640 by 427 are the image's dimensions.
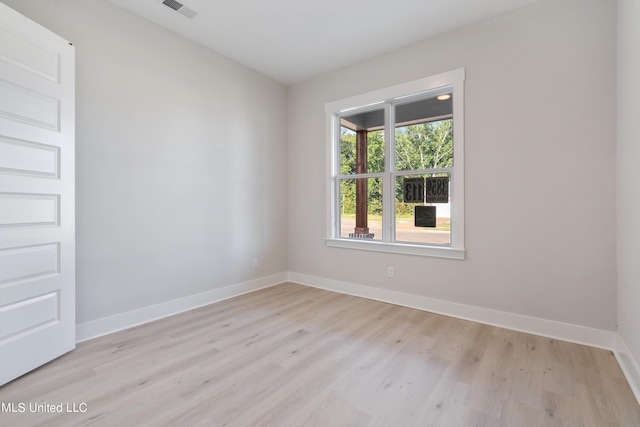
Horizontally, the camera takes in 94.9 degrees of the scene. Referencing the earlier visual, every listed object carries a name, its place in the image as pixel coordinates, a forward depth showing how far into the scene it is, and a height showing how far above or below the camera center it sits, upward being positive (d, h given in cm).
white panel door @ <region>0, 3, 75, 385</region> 191 +11
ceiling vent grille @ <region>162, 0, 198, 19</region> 266 +190
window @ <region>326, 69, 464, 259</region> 317 +53
